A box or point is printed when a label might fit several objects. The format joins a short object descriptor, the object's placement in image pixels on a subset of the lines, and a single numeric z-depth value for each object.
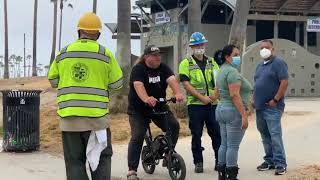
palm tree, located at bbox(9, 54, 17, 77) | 152.35
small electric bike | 7.98
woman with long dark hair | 7.59
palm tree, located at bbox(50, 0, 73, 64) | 54.31
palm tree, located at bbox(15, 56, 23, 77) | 157.23
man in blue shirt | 8.52
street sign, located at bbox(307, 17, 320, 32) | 41.12
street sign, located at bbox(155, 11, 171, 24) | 46.47
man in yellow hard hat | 5.84
